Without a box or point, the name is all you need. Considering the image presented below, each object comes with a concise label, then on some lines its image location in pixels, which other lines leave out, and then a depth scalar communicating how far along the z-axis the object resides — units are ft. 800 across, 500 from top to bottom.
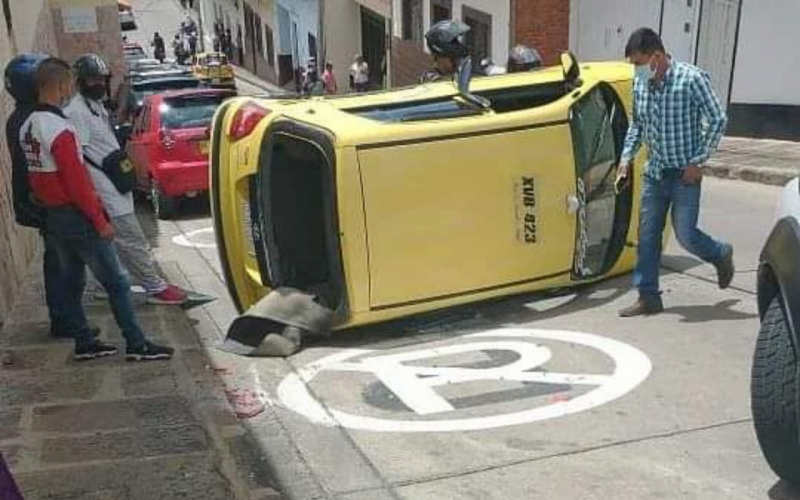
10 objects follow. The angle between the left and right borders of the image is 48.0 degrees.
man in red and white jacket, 15.34
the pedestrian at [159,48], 156.39
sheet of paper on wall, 69.92
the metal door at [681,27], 44.39
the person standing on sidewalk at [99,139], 18.56
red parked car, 37.32
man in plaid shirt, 17.46
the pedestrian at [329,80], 85.35
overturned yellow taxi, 17.58
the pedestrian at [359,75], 88.33
